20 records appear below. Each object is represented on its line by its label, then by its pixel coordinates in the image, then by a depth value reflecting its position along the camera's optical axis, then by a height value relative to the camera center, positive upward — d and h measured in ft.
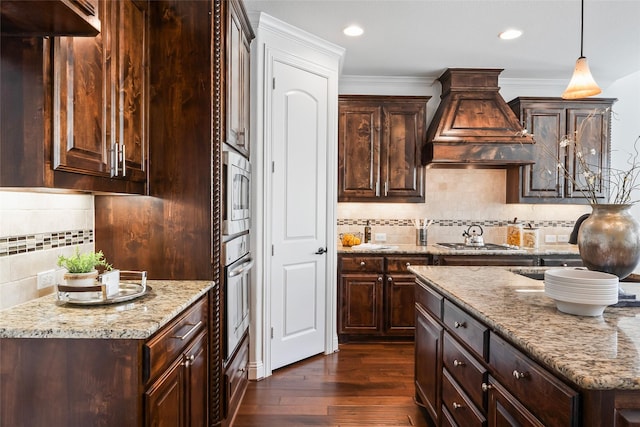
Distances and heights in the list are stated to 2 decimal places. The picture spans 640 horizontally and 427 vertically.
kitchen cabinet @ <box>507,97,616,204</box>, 14.28 +2.42
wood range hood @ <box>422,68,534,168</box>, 13.46 +2.60
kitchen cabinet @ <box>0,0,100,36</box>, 4.00 +1.90
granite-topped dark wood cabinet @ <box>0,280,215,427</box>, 4.48 -1.82
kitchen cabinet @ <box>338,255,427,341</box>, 13.16 -2.79
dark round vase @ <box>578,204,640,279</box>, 5.69 -0.43
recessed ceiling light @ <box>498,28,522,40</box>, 11.08 +4.69
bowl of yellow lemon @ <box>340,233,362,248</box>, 13.97 -1.13
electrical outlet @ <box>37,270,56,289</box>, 5.93 -1.07
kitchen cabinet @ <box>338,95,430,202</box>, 14.02 +2.01
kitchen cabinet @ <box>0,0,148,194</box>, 4.49 +1.17
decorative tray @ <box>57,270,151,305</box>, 5.39 -1.20
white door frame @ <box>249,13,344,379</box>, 10.21 +1.01
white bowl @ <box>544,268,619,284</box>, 4.82 -0.85
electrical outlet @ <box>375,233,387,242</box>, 15.11 -1.09
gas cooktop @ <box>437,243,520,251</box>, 13.42 -1.32
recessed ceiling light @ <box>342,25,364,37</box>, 10.89 +4.67
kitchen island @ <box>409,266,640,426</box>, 3.44 -1.56
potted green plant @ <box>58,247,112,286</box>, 5.48 -0.87
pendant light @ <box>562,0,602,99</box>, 7.99 +2.42
